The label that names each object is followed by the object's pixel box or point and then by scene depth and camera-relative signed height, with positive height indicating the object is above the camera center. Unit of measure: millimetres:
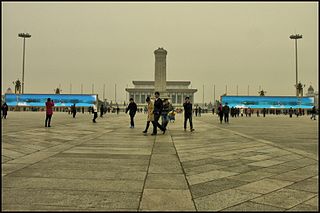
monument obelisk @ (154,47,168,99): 99312 +12324
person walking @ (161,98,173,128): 13922 -368
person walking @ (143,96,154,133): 12473 -221
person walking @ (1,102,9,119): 24669 -316
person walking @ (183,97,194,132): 14633 -137
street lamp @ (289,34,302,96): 60241 +14762
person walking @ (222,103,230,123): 23641 -190
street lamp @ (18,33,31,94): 64694 +15318
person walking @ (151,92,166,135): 12242 -127
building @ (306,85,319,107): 139875 +8061
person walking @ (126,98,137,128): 16484 -132
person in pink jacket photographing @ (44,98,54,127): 15401 -172
